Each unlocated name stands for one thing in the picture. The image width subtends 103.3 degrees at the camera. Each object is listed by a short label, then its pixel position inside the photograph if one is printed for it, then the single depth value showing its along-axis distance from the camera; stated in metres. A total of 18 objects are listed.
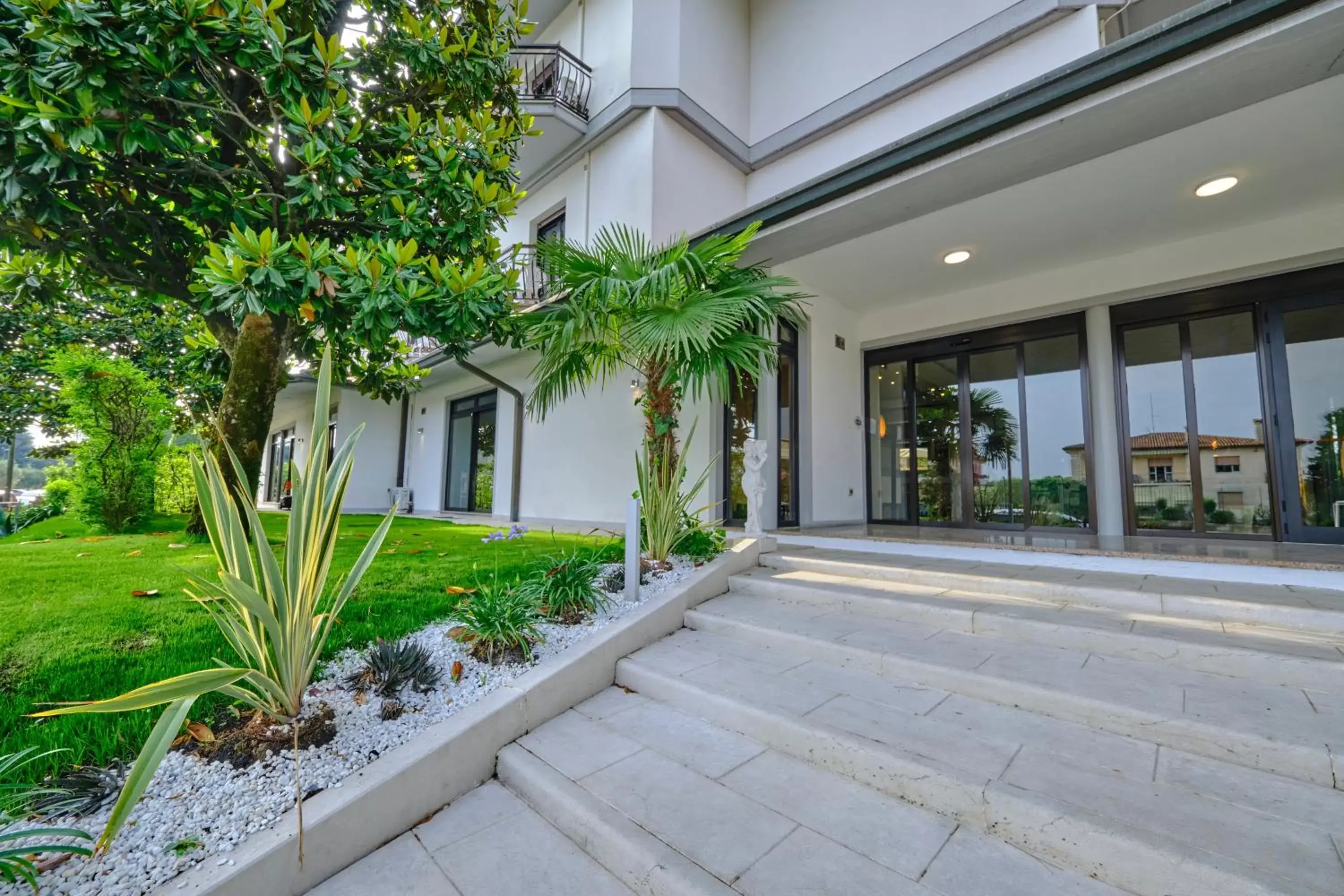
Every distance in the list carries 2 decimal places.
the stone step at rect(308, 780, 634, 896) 1.60
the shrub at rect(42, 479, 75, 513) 8.98
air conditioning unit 11.75
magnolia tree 2.60
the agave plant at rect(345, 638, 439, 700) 2.30
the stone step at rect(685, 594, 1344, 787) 1.78
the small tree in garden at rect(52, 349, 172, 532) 6.48
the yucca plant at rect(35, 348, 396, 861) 1.78
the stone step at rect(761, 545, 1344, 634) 2.65
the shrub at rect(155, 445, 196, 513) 9.14
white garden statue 4.76
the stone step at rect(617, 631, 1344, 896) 1.39
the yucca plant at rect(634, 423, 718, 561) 3.93
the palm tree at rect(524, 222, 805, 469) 3.41
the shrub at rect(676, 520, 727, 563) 4.11
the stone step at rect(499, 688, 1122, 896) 1.47
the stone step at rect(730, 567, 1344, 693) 2.22
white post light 3.24
